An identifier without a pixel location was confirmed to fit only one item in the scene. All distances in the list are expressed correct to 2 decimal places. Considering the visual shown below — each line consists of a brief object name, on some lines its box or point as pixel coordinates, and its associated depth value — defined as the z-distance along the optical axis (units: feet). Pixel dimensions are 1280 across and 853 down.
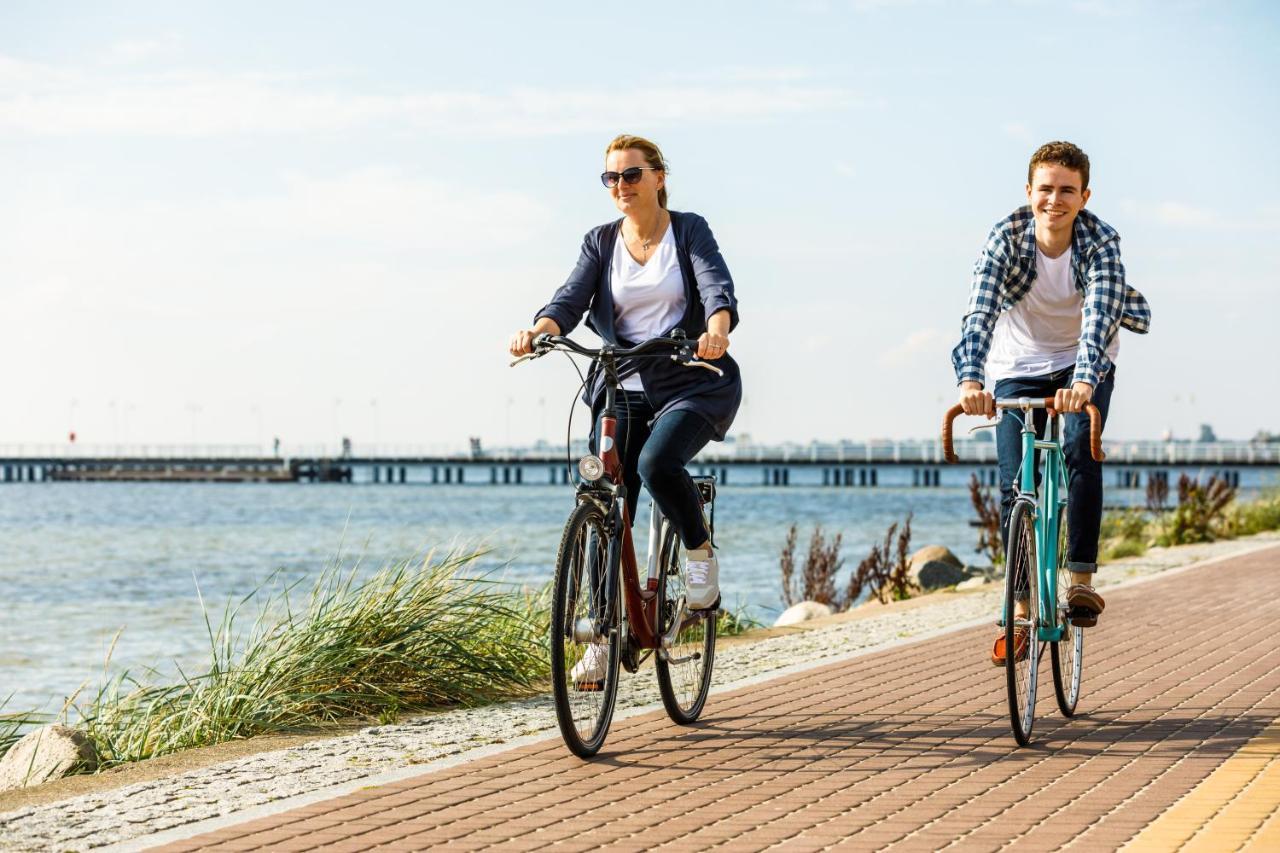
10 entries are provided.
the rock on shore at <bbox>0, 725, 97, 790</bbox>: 21.50
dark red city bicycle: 18.17
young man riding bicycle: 20.80
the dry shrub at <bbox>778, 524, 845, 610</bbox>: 54.08
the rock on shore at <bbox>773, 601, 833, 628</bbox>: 48.91
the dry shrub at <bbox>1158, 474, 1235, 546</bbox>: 66.49
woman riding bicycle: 19.86
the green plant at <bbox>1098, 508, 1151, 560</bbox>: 58.75
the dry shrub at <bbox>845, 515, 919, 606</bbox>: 51.96
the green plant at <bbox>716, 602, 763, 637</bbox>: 36.60
